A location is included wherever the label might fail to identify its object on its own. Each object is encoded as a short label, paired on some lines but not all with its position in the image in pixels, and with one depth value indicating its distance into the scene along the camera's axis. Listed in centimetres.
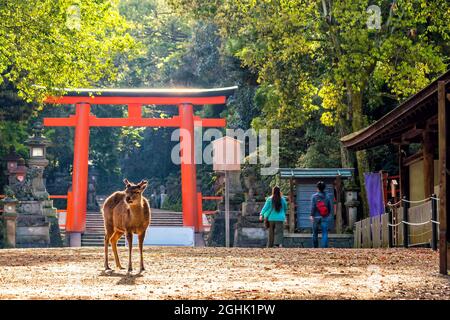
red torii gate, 4291
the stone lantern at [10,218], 3872
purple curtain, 3125
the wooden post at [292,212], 3322
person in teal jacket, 2592
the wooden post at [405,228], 2430
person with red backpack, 2525
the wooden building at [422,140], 1471
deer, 1474
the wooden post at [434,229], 1947
